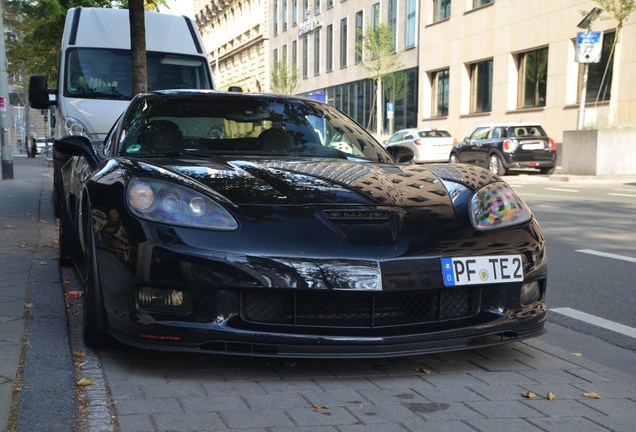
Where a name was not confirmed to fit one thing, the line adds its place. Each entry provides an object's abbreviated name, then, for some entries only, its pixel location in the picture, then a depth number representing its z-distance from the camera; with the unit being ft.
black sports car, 9.96
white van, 29.60
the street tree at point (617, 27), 67.62
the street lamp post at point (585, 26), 68.44
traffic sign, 67.15
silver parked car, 85.92
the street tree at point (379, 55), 119.14
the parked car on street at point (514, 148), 69.21
